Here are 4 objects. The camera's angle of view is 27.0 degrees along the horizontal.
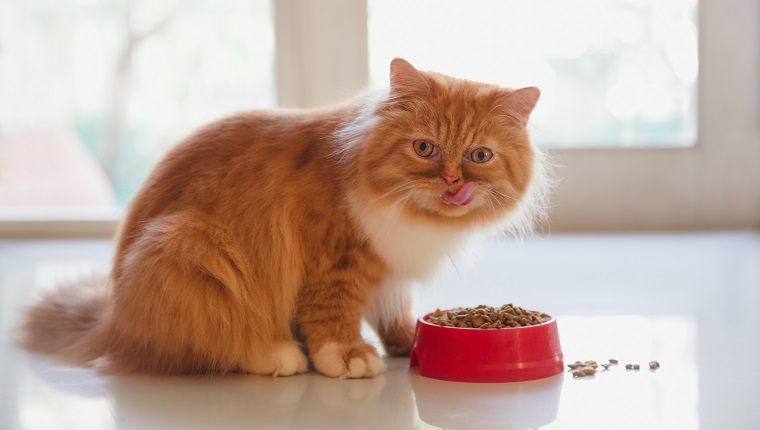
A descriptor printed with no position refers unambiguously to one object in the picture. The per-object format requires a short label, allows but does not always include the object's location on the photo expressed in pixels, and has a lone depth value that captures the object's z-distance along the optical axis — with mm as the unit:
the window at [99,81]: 2989
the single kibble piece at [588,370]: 1466
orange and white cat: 1448
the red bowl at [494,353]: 1443
